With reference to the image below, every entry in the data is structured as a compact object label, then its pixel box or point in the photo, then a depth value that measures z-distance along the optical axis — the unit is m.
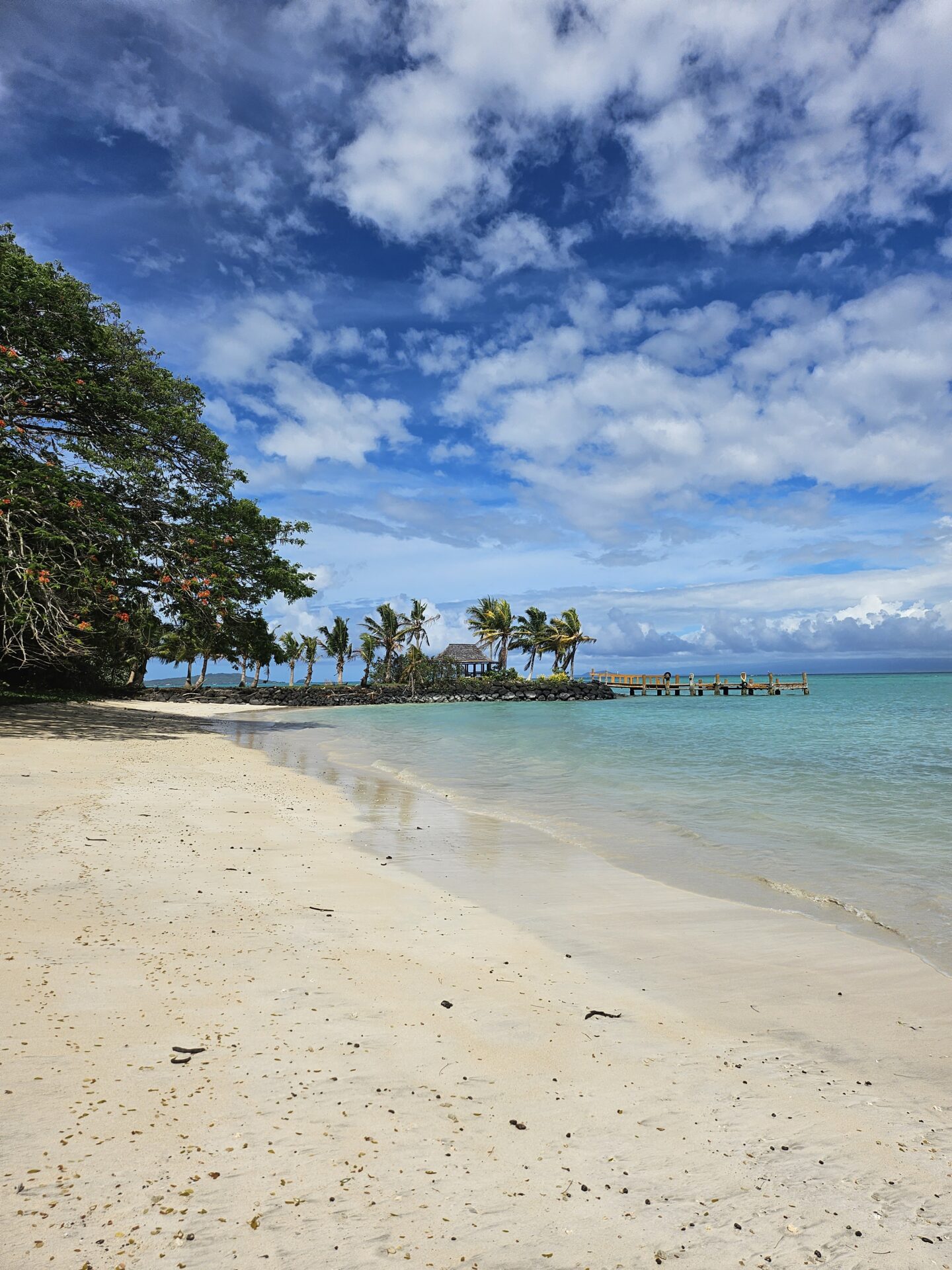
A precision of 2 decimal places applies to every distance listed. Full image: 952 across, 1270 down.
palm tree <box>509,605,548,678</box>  74.31
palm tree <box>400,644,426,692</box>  68.06
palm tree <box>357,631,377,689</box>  70.38
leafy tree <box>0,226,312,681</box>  16.84
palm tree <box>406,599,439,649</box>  70.06
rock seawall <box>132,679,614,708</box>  62.12
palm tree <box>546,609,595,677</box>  73.38
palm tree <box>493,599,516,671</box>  73.88
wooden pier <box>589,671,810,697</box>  81.56
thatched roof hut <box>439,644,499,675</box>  76.00
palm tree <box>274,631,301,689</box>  79.44
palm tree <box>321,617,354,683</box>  73.38
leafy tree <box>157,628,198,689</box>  55.41
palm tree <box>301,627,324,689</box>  79.06
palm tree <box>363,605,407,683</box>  70.00
